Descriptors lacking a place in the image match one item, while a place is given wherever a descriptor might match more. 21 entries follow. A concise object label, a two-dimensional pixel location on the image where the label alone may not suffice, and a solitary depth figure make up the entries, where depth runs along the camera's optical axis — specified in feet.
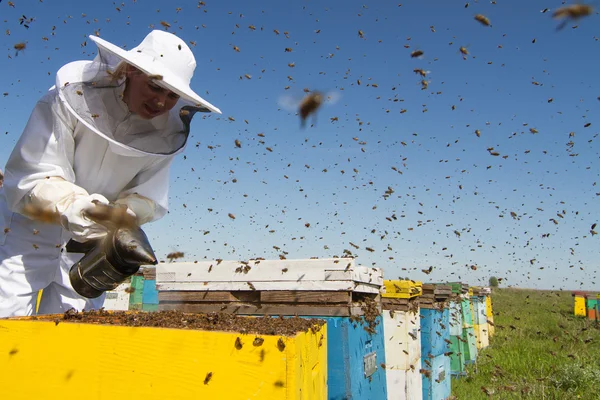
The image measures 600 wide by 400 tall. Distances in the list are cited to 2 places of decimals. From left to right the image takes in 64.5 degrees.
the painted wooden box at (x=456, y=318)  23.94
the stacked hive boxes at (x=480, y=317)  32.82
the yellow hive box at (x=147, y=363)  4.56
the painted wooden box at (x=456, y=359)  24.67
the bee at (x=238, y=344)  4.60
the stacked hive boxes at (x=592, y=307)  53.57
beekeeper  7.70
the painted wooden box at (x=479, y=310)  32.50
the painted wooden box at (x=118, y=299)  20.30
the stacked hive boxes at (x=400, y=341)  13.78
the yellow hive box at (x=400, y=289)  14.34
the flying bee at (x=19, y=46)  10.43
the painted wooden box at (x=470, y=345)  26.74
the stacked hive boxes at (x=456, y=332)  24.29
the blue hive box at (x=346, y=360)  8.82
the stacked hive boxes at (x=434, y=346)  16.84
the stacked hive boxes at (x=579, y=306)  62.44
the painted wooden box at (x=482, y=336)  33.12
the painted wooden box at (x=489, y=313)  42.18
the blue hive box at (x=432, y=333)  16.81
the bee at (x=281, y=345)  4.52
